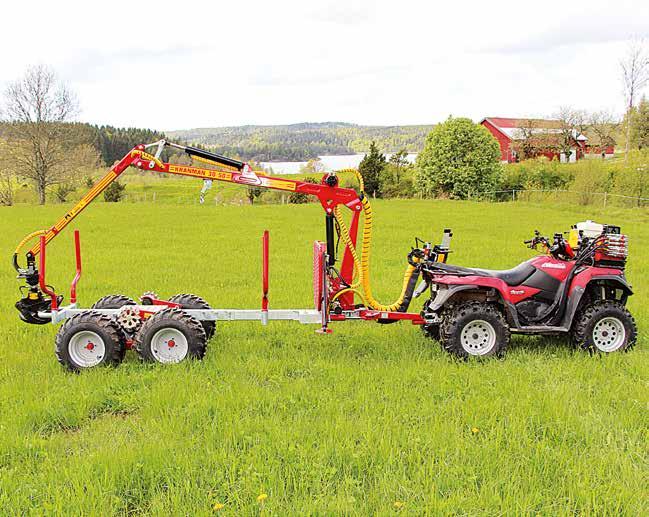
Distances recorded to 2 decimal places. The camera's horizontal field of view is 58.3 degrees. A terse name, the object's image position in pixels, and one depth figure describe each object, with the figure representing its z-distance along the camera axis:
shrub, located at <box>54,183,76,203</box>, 52.79
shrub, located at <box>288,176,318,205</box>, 44.99
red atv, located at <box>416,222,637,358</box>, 6.91
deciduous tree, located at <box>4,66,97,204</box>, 46.75
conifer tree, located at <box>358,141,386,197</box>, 49.94
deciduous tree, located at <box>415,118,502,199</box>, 45.25
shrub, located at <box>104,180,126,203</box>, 46.56
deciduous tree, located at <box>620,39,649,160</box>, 47.78
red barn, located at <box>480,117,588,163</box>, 62.41
